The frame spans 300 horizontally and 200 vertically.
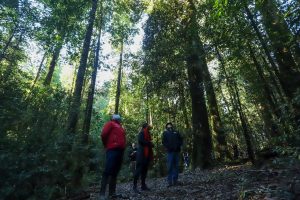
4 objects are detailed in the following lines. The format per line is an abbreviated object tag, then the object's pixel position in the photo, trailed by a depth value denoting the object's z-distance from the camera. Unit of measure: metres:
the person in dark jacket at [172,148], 4.33
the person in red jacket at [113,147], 3.16
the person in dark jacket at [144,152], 4.06
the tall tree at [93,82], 6.39
